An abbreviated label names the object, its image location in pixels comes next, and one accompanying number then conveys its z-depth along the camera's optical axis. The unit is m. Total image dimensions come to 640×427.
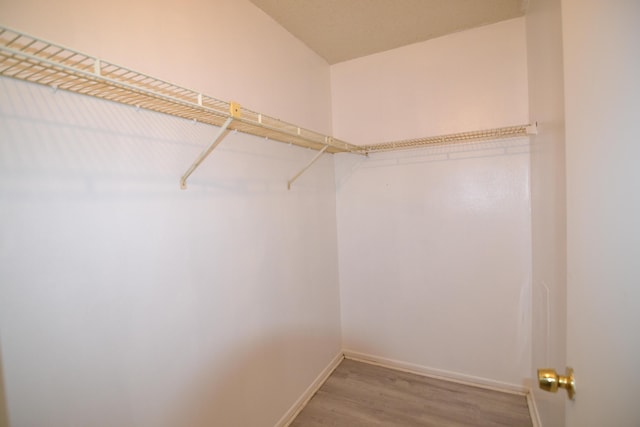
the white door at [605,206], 0.52
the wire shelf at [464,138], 1.82
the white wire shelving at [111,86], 0.70
